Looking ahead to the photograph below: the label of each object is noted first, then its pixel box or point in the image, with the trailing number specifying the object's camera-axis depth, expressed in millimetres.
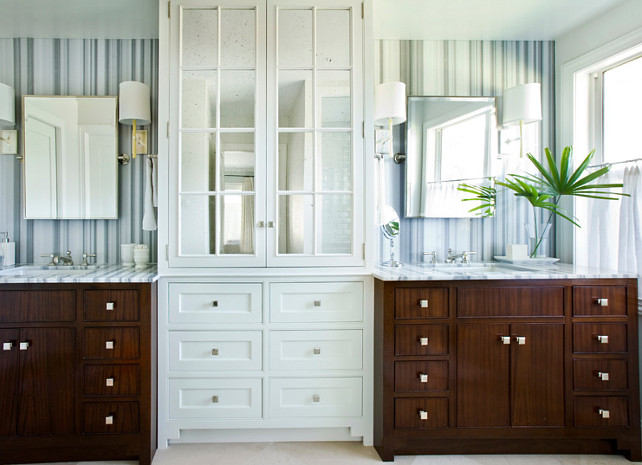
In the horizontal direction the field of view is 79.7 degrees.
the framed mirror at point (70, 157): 2434
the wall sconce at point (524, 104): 2471
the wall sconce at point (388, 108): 2299
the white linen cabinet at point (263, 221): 2104
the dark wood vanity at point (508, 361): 1990
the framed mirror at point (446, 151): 2564
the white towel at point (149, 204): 2414
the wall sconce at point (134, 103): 2342
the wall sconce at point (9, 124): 2397
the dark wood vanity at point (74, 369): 1929
